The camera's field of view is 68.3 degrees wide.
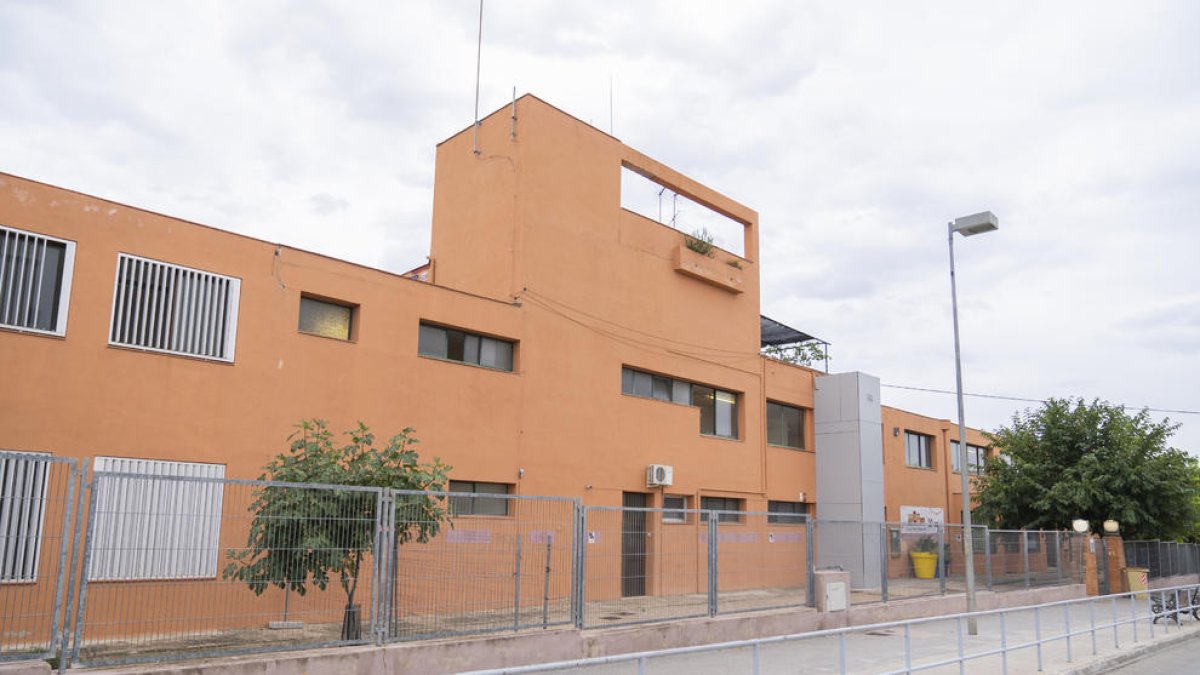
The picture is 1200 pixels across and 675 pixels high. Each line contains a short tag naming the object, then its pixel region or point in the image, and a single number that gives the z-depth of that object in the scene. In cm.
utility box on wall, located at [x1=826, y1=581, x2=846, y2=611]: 1689
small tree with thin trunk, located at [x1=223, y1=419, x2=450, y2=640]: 1055
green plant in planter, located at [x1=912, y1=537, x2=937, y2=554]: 2205
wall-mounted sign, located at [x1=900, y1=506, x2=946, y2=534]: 3142
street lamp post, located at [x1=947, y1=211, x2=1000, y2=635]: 1692
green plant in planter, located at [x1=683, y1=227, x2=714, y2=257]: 2331
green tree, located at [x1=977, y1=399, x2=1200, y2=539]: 2833
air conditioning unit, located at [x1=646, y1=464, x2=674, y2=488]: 2052
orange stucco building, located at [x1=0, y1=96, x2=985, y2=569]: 1241
